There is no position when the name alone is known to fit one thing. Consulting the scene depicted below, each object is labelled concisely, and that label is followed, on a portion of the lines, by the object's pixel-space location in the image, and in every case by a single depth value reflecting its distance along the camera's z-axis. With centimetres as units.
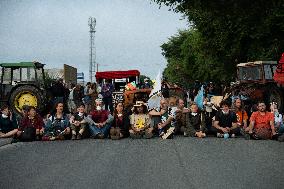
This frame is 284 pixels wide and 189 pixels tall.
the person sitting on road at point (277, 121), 1004
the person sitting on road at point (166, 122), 1039
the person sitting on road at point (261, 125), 997
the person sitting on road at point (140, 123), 1059
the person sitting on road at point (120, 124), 1053
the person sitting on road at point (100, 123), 1058
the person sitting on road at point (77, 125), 1047
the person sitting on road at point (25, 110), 1052
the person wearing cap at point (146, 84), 1895
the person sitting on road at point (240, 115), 1073
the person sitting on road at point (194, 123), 1071
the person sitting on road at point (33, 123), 1027
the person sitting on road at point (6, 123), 1077
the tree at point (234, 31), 1810
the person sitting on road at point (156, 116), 1083
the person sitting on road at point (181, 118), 1087
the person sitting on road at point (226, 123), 1049
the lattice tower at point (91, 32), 5114
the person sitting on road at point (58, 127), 1037
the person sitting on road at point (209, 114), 1094
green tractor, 1324
